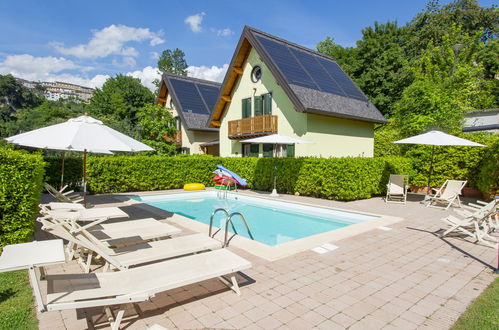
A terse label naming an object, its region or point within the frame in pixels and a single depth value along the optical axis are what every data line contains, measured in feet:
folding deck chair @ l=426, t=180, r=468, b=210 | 32.86
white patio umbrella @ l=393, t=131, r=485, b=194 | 32.86
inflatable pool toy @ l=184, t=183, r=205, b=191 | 50.00
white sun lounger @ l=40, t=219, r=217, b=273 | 11.96
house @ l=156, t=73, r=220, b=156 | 82.80
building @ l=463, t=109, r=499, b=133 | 65.12
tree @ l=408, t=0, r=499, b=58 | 108.68
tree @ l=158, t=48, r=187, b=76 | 197.16
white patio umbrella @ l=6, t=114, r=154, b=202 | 18.29
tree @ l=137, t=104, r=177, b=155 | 77.36
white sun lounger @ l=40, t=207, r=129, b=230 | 14.24
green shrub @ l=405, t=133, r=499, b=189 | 41.81
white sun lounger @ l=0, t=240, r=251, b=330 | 8.57
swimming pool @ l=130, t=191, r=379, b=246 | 28.25
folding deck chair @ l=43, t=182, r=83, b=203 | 25.67
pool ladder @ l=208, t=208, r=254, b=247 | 18.17
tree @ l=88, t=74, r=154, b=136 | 142.00
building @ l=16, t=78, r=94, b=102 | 578.25
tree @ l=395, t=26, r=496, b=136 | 45.98
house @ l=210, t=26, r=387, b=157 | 53.67
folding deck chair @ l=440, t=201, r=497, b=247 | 19.92
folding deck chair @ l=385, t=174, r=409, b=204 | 38.24
